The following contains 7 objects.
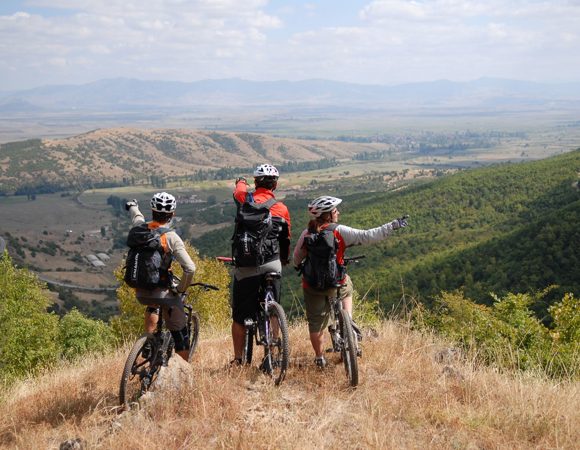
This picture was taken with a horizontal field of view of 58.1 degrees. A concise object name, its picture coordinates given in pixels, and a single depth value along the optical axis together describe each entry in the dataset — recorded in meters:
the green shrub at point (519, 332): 7.54
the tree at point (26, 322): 26.39
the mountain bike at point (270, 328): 6.43
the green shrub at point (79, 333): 32.03
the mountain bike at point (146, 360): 6.06
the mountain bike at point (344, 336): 6.07
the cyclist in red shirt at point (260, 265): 6.58
